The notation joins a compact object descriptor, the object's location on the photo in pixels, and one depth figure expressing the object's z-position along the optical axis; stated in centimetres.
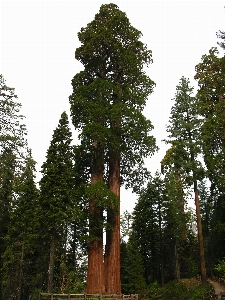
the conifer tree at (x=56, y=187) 1806
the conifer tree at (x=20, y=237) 2503
